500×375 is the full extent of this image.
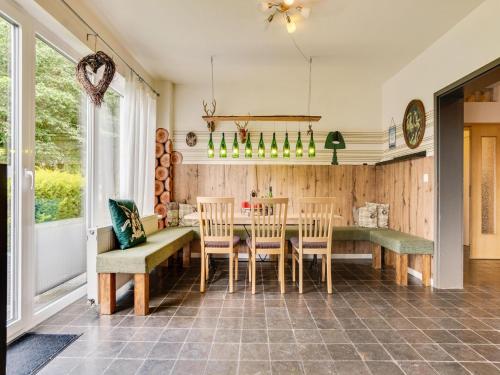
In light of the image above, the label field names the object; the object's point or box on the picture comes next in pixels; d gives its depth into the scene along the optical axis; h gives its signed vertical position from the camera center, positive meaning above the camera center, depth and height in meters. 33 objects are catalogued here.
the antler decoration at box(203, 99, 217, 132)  4.89 +1.21
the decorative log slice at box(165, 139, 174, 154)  4.85 +0.64
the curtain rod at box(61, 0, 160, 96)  2.65 +1.51
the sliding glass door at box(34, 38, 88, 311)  2.63 +0.09
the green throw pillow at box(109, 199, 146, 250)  3.05 -0.36
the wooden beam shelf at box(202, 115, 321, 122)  3.95 +0.89
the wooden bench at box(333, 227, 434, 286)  3.52 -0.70
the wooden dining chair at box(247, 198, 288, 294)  3.26 -0.59
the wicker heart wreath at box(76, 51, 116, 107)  2.53 +0.94
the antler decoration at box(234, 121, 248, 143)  4.96 +0.91
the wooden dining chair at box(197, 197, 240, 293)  3.20 -0.54
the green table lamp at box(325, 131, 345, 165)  4.97 +0.72
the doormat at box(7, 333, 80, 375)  1.92 -1.10
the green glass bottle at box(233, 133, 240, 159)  4.23 +0.52
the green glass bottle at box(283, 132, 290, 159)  4.13 +0.49
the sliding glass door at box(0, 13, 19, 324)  2.22 +0.37
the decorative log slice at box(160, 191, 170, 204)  4.80 -0.15
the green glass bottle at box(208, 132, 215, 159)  4.19 +0.50
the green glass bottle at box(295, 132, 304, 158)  4.18 +0.50
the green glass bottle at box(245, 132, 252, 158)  4.16 +0.50
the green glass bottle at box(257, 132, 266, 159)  4.23 +0.51
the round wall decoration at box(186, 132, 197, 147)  5.05 +0.78
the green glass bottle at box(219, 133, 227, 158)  4.15 +0.50
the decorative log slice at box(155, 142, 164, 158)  4.85 +0.56
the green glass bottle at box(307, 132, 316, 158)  4.25 +0.52
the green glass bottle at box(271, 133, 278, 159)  4.13 +0.50
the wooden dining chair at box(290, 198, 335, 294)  3.25 -0.56
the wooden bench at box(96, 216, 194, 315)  2.69 -0.72
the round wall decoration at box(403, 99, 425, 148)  3.85 +0.83
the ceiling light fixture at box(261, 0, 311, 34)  2.71 +1.60
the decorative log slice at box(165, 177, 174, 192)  4.80 +0.05
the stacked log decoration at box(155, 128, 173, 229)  4.78 +0.22
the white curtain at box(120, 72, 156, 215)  3.74 +0.54
